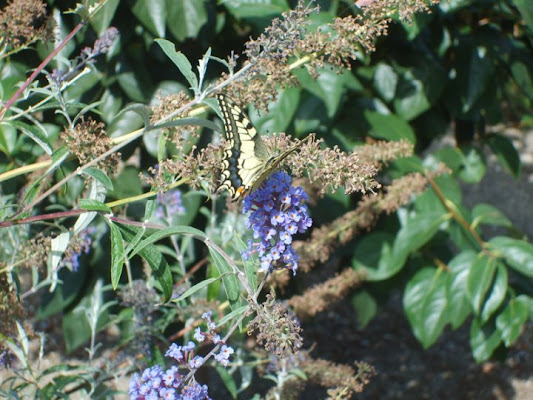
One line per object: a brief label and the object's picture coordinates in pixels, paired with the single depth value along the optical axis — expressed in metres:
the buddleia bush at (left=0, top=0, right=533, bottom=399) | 0.50
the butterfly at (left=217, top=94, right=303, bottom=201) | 0.50
